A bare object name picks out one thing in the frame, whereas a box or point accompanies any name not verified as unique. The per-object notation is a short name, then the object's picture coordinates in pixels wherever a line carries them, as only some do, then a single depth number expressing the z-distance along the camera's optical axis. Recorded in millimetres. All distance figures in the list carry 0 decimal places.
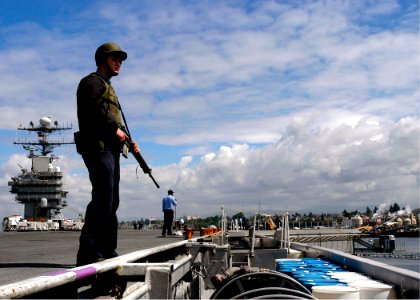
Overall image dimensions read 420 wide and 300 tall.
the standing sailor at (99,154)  4680
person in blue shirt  21016
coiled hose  3906
